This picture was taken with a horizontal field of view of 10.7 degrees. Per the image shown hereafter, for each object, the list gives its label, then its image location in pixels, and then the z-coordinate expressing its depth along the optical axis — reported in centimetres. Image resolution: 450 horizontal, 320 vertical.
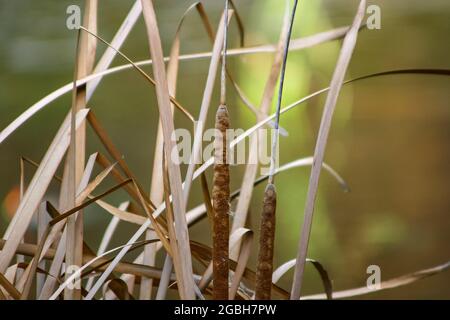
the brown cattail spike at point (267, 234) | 216
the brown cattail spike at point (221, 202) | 217
